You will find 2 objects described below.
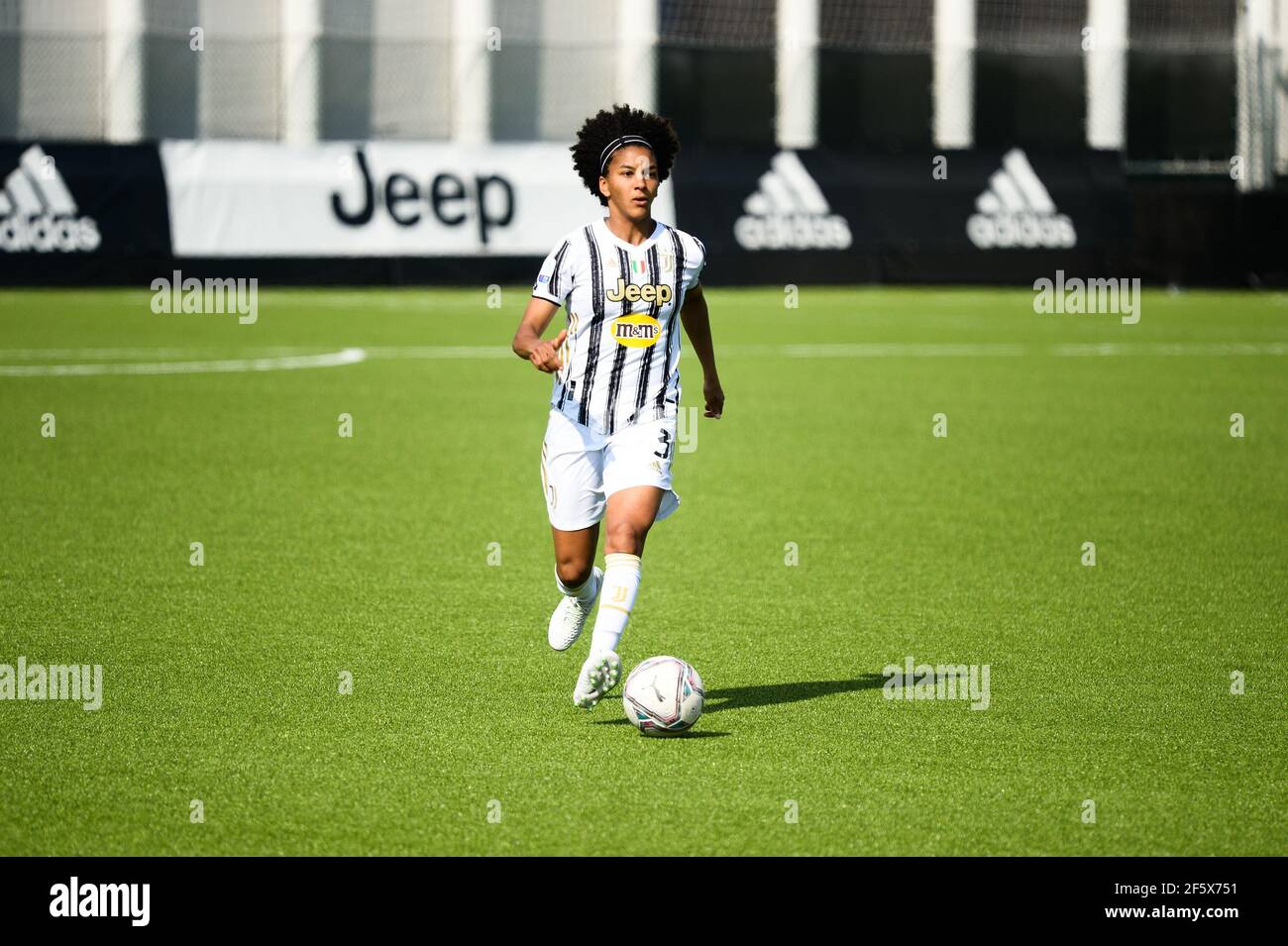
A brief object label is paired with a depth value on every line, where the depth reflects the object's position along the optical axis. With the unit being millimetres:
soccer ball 12000
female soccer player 12664
